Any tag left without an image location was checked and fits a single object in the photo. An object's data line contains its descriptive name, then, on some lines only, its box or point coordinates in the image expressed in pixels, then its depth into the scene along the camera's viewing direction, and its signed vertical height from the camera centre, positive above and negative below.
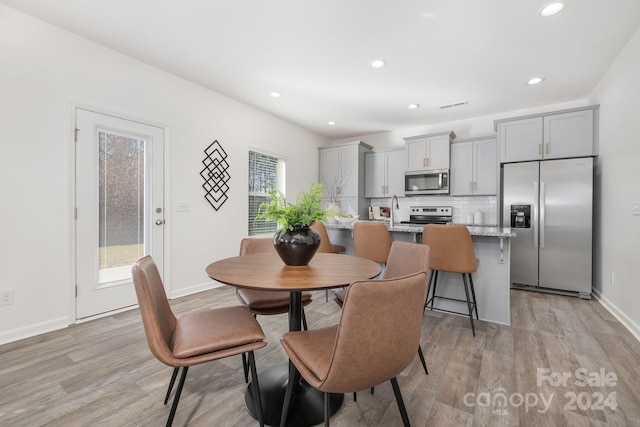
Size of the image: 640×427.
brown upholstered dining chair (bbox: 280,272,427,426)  0.95 -0.44
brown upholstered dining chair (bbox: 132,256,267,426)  1.17 -0.58
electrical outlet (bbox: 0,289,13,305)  2.24 -0.70
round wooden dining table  1.29 -0.33
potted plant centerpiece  1.63 -0.09
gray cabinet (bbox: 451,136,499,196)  4.43 +0.72
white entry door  2.65 +0.04
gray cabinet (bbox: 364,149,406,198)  5.29 +0.73
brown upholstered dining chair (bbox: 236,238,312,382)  1.83 -0.60
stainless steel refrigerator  3.48 -0.12
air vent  4.12 +1.59
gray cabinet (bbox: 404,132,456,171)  4.74 +1.04
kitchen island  2.62 -0.64
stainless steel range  5.00 -0.05
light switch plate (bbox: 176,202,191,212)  3.39 +0.04
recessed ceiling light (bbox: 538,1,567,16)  2.12 +1.55
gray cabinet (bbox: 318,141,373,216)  5.45 +0.79
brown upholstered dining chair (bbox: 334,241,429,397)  1.69 -0.31
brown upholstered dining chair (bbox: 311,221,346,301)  3.14 -0.32
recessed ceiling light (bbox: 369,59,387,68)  2.98 +1.57
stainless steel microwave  4.75 +0.51
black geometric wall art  3.70 +0.47
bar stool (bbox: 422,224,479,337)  2.43 -0.33
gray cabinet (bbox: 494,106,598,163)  3.57 +1.03
